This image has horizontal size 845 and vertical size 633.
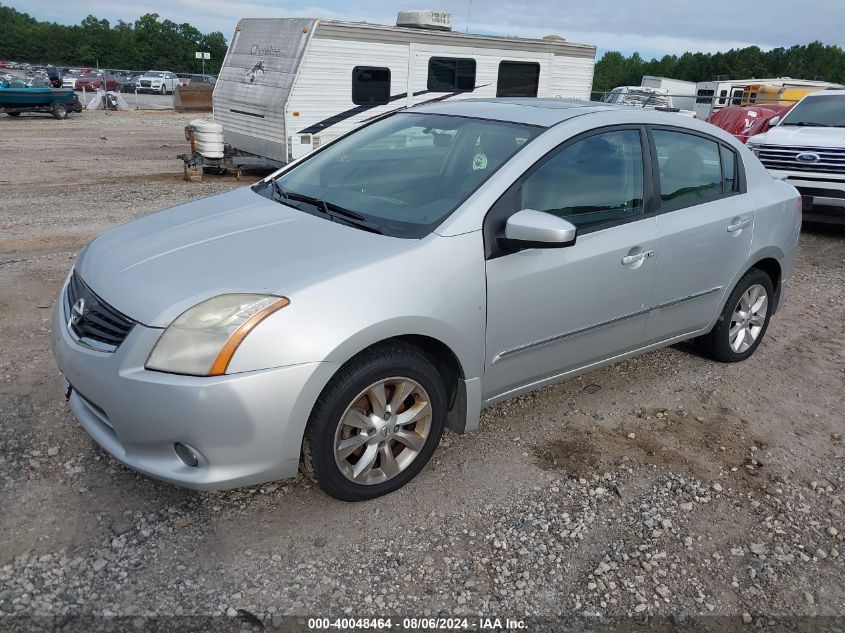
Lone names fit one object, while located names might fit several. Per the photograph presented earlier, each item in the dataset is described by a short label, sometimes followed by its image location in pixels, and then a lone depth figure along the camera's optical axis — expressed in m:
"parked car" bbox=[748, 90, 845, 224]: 8.62
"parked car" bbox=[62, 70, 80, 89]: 35.48
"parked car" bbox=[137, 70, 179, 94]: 40.06
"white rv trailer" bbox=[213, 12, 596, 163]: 10.86
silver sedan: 2.60
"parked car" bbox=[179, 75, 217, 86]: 39.47
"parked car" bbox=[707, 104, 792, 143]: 13.70
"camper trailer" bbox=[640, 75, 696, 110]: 34.31
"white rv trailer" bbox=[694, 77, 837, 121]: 27.73
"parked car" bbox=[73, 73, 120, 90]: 34.12
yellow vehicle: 22.52
